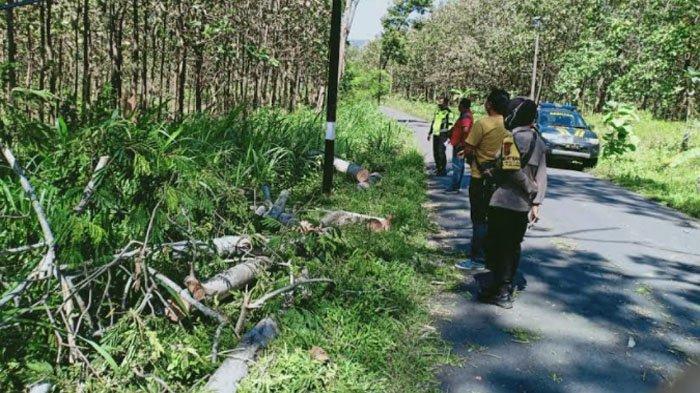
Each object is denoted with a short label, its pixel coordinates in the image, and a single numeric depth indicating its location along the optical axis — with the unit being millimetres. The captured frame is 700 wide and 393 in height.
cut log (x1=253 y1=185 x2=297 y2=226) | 6493
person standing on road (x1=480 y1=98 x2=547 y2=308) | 4996
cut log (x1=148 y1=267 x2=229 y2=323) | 4074
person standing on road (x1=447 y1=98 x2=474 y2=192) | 8672
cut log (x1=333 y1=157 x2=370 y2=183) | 10078
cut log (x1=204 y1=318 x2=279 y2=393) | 3549
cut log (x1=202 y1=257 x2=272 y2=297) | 4605
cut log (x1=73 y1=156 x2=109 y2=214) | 3805
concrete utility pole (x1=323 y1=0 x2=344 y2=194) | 8023
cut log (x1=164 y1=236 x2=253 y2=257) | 5225
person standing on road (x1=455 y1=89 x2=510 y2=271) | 5786
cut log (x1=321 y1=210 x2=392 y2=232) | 7138
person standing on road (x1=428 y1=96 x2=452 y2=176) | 11195
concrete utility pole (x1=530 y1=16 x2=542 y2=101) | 39625
